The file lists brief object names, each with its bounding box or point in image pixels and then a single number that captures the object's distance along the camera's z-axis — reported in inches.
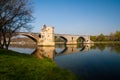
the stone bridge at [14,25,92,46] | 1748.9
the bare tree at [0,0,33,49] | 421.9
